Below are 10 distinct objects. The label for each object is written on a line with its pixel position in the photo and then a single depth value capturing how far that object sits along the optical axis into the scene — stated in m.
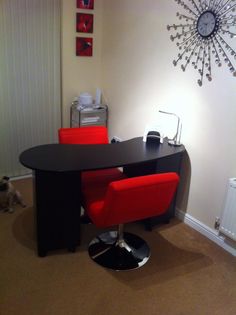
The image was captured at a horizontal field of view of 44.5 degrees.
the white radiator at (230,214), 2.21
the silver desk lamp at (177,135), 2.71
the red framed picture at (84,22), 3.40
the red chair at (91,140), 2.43
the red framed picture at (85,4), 3.35
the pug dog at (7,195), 2.83
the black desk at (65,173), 2.03
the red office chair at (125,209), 1.71
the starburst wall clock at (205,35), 2.18
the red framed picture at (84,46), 3.50
